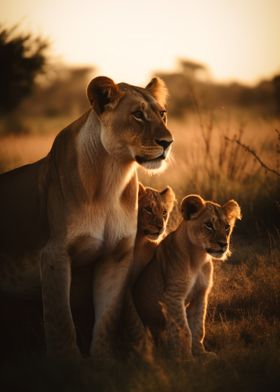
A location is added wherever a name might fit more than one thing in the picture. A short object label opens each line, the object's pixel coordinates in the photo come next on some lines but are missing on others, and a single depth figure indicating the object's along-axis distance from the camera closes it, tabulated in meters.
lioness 9.87
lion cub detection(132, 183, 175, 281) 11.33
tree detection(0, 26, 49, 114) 31.47
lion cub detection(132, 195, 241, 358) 10.58
